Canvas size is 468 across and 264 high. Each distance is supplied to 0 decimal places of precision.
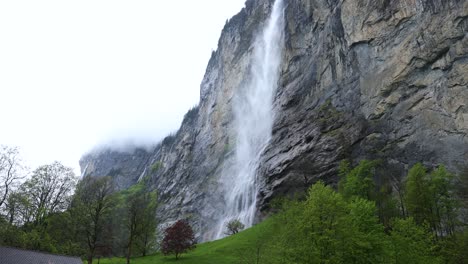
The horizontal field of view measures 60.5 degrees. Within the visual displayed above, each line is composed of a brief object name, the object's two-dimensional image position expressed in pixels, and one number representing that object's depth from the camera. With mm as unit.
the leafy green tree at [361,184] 51219
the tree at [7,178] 50850
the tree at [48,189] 55469
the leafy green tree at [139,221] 62000
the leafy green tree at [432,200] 44812
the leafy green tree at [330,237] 29359
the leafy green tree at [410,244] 30562
